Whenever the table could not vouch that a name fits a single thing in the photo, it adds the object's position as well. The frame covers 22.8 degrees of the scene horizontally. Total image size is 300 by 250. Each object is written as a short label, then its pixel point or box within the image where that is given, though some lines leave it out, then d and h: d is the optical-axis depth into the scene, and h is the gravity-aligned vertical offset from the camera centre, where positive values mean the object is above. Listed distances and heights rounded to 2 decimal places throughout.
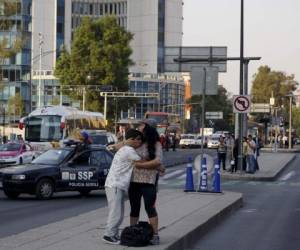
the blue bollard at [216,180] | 20.69 -1.62
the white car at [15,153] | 33.62 -1.57
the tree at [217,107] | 143.88 +2.94
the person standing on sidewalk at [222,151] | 35.60 -1.39
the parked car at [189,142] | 86.19 -2.37
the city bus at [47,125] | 44.88 -0.34
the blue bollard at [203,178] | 20.55 -1.56
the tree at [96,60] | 64.56 +5.28
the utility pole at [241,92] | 32.81 +1.45
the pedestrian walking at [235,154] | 34.06 -1.46
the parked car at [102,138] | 37.53 -0.90
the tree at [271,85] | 121.81 +6.22
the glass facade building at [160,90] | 128.88 +5.67
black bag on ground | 10.30 -1.59
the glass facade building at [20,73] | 111.56 +7.11
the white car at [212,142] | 81.70 -2.20
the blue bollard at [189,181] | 20.72 -1.68
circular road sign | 31.11 +0.77
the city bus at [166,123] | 81.94 -0.20
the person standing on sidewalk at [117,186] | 10.48 -0.92
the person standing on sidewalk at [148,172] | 10.77 -0.74
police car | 20.41 -1.50
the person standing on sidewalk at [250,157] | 34.22 -1.59
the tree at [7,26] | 40.06 +5.23
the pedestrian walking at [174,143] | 70.20 -2.10
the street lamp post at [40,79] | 112.55 +6.14
